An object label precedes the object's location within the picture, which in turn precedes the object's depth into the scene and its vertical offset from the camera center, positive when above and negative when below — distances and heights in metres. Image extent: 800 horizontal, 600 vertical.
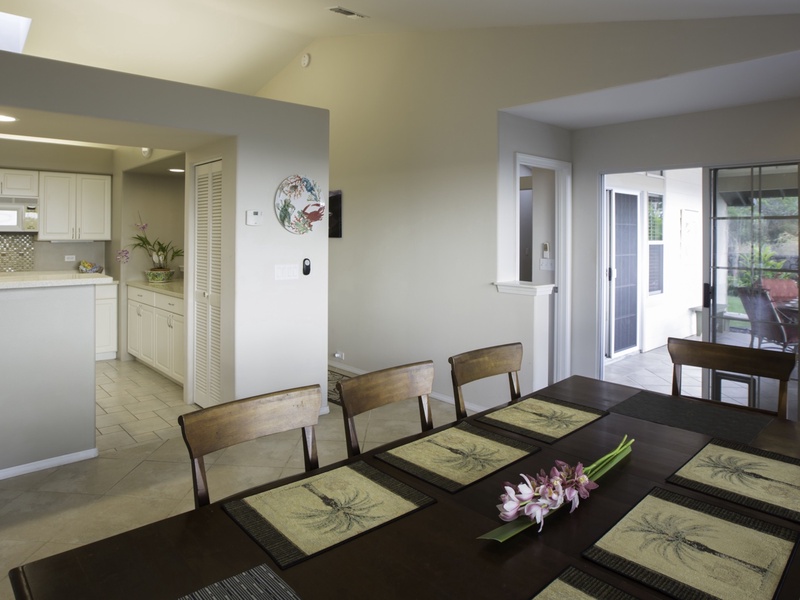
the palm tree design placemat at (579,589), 0.98 -0.55
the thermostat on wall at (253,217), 3.85 +0.46
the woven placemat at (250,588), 0.97 -0.55
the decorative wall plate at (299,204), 4.03 +0.58
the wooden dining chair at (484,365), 2.11 -0.34
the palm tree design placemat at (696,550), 1.01 -0.54
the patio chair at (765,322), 3.71 -0.28
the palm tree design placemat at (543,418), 1.77 -0.47
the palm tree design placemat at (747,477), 1.32 -0.51
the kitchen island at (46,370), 3.20 -0.53
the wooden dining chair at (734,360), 2.14 -0.33
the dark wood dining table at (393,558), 0.99 -0.54
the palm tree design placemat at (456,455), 1.46 -0.50
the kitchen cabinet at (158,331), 5.05 -0.49
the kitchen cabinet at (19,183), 5.83 +1.06
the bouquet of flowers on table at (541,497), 1.15 -0.46
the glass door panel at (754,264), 3.67 +0.12
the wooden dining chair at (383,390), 1.80 -0.37
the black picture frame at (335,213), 5.79 +0.73
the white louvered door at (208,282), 4.14 +0.00
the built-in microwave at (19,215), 5.88 +0.73
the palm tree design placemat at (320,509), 1.15 -0.53
